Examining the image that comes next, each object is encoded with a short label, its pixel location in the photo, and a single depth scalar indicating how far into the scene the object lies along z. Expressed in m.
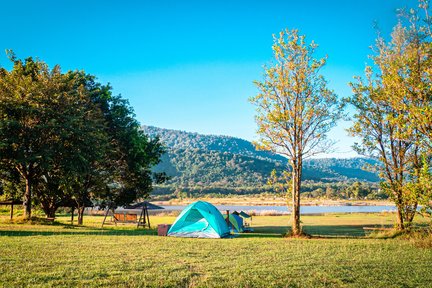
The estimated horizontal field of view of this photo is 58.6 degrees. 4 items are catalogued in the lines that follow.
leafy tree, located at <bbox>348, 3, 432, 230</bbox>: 19.31
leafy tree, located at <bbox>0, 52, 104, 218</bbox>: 26.27
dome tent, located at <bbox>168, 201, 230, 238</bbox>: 22.03
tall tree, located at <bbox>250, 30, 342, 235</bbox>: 23.48
